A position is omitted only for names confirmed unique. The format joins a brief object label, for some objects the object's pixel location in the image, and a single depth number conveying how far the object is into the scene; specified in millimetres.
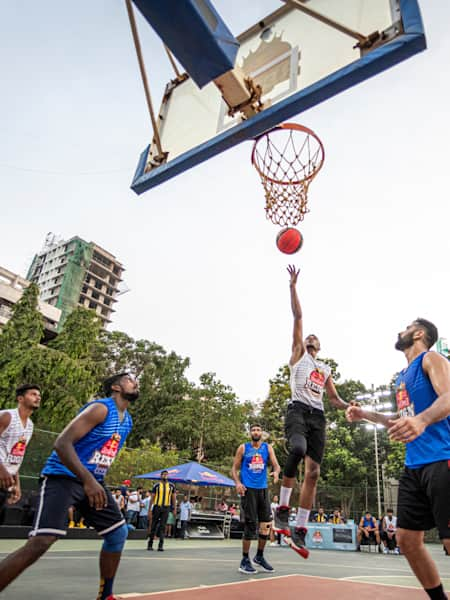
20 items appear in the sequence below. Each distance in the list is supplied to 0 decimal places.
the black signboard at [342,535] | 17859
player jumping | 5328
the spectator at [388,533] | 17062
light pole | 26828
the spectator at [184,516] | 17594
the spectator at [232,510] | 20938
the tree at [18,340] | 24344
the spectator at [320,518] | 22391
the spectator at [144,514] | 16672
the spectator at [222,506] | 21405
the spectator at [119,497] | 14195
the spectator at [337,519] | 22266
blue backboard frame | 3795
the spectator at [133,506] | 16141
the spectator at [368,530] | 17641
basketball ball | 5855
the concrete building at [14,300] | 48438
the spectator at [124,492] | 14789
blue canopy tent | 17844
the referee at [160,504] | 11797
